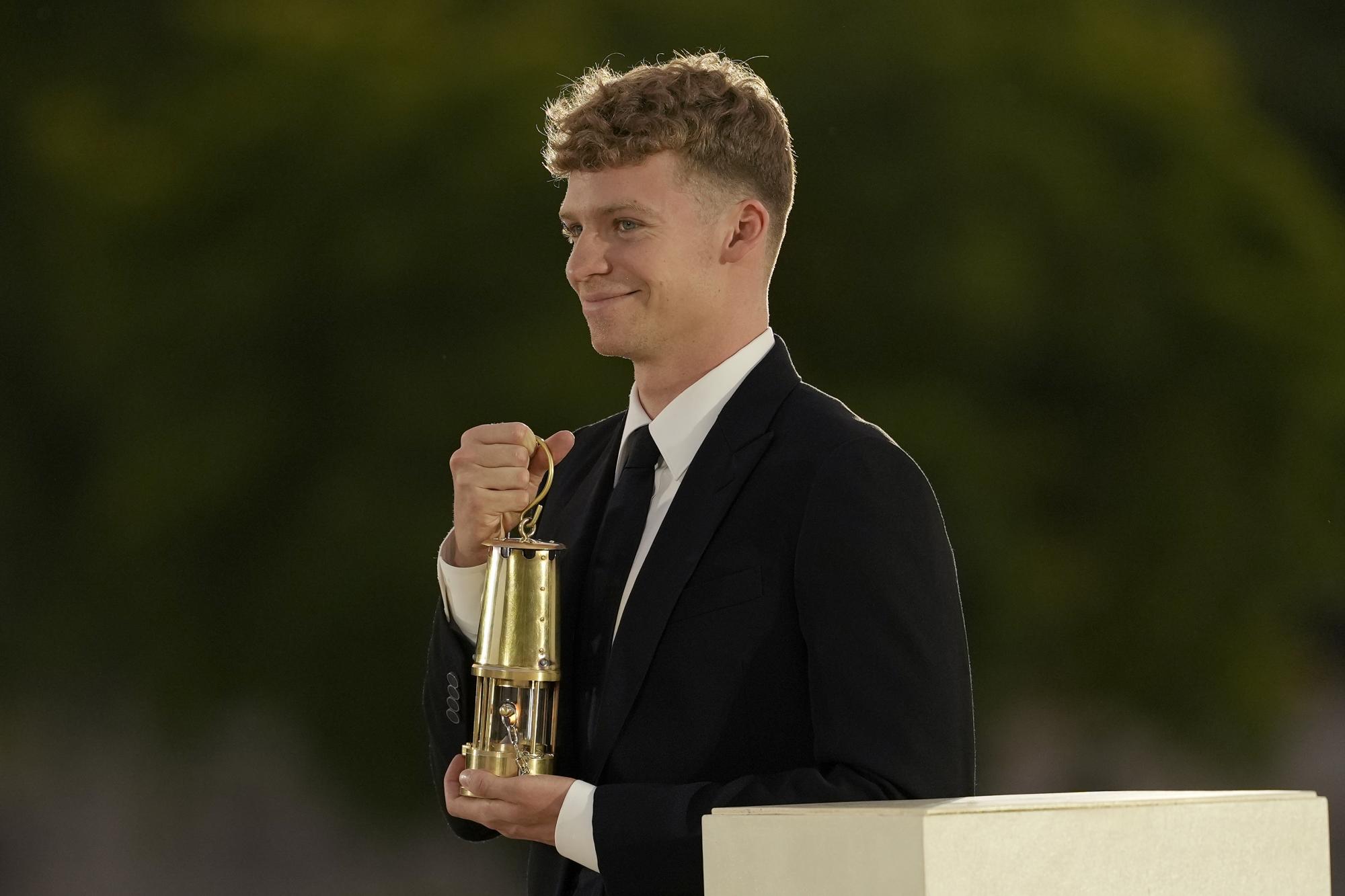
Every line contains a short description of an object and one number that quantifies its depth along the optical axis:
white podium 8.73
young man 9.30
